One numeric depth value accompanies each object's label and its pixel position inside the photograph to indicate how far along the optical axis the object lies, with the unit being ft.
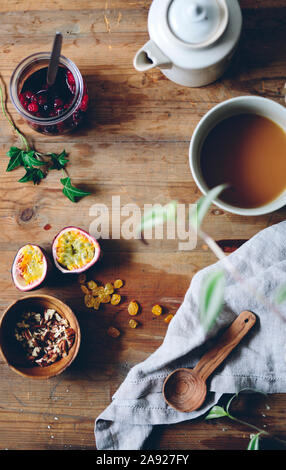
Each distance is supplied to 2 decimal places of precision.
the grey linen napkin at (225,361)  3.32
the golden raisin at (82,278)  3.56
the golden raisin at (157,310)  3.50
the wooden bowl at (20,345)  3.26
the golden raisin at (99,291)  3.53
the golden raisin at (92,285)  3.54
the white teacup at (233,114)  3.01
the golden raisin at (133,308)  3.51
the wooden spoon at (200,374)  3.31
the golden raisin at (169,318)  3.50
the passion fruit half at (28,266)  3.38
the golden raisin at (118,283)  3.54
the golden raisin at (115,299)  3.53
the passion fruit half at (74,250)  3.35
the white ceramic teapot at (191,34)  2.89
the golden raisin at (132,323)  3.50
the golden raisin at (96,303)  3.53
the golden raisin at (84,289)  3.55
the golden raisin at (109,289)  3.52
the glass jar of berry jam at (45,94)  3.30
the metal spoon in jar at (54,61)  3.01
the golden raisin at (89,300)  3.54
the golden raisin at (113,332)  3.51
